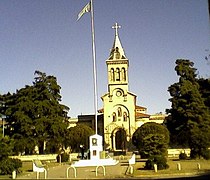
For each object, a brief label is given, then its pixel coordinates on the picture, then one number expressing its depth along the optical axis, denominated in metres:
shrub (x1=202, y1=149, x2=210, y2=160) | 38.50
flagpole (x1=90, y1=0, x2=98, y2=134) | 38.69
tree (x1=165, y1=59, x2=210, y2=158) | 49.31
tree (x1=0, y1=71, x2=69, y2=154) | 55.41
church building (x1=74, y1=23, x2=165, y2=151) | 69.06
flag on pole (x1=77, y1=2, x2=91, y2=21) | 37.72
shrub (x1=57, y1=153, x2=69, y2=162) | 47.06
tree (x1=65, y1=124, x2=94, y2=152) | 59.85
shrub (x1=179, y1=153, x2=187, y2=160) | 41.77
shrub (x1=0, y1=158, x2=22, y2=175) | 26.93
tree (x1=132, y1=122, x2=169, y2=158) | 35.91
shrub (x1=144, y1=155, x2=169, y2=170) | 27.34
